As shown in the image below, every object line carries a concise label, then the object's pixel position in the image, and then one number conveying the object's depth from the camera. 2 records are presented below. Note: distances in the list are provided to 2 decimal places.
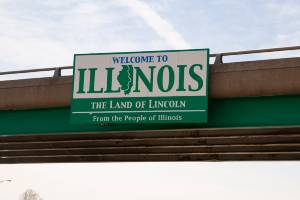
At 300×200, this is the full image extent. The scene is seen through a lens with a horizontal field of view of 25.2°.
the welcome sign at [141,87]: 20.48
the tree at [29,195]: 189.50
